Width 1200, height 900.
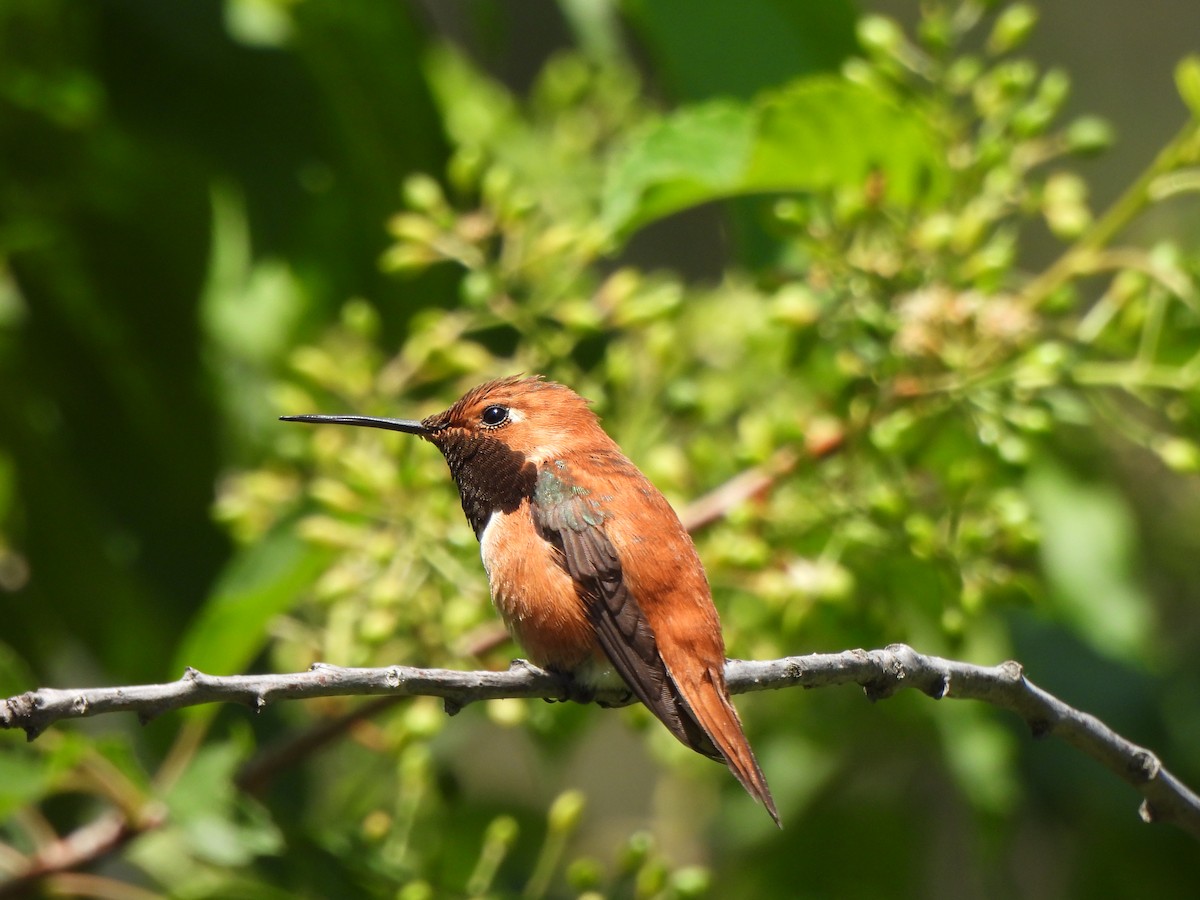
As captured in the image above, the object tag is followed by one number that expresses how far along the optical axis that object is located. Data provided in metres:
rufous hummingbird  4.20
